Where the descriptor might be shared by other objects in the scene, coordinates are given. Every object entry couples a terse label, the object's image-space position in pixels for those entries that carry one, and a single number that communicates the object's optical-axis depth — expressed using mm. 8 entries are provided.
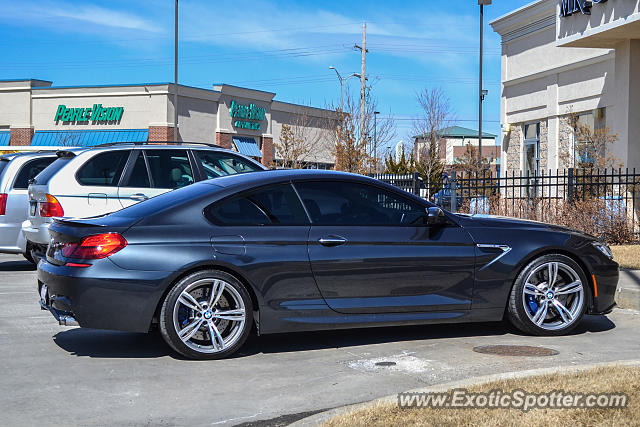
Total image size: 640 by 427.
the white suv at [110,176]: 10289
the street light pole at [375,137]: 42688
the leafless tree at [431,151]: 37312
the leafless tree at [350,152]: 25984
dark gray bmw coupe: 6121
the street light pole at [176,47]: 38188
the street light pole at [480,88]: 34656
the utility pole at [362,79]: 39797
